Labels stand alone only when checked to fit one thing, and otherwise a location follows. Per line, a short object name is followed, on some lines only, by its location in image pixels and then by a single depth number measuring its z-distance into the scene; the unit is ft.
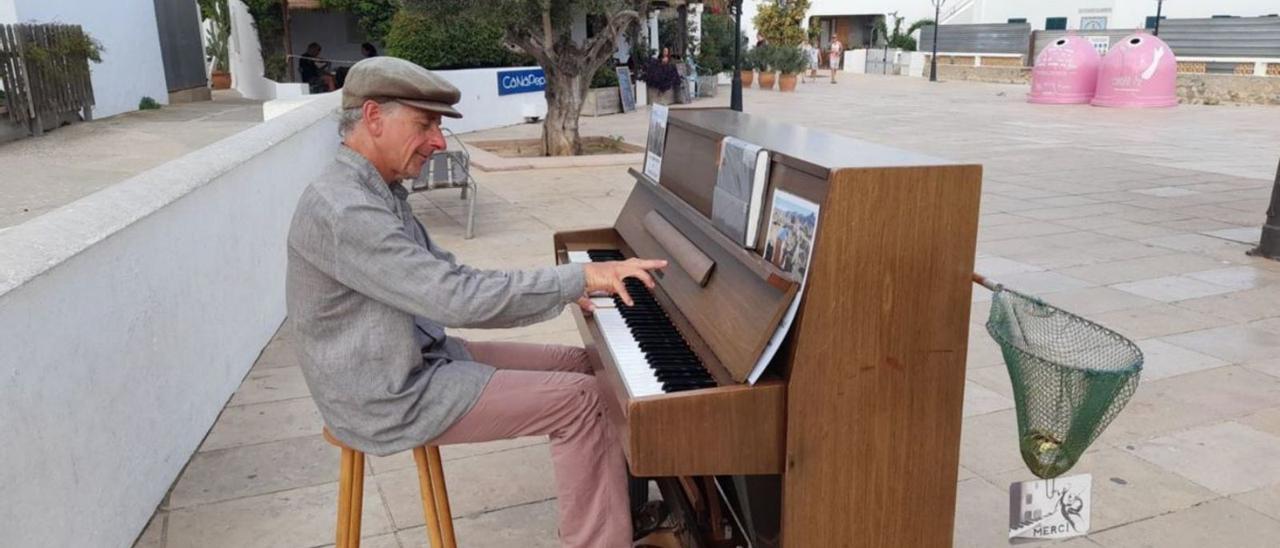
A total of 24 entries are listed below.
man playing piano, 7.22
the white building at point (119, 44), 61.82
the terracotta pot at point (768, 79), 95.04
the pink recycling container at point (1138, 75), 66.18
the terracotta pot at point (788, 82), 91.97
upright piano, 6.73
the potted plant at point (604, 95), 64.90
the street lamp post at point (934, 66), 116.23
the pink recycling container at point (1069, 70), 69.87
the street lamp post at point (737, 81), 58.38
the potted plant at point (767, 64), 94.02
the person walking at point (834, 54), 116.47
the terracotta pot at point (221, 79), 101.19
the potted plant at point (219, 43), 93.10
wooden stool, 8.07
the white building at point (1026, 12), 128.26
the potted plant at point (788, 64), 92.13
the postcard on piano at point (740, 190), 7.73
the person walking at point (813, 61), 119.97
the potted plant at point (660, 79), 71.97
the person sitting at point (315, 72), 66.59
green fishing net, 6.26
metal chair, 27.04
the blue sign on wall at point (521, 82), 60.18
